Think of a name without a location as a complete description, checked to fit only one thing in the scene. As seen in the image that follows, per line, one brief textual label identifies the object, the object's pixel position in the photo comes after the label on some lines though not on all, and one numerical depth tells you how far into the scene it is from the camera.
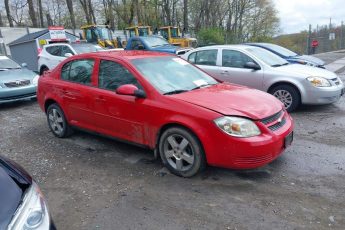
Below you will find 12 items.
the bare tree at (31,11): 34.25
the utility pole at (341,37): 29.51
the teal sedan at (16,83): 8.46
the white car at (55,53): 13.03
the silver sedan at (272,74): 6.86
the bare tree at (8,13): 40.28
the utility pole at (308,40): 25.35
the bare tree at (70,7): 33.12
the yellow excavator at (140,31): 23.48
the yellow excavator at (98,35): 21.30
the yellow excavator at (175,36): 22.94
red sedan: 3.72
